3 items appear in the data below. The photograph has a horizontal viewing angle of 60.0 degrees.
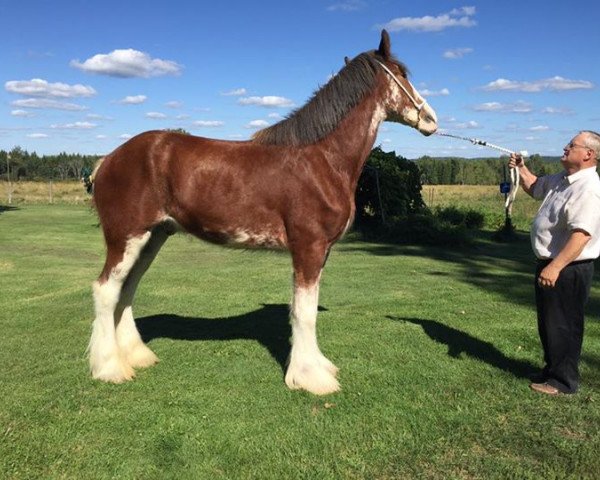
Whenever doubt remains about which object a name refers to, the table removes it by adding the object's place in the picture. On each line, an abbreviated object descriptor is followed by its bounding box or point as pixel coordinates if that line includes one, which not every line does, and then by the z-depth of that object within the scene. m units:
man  3.97
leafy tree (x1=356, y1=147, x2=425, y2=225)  19.80
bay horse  4.39
